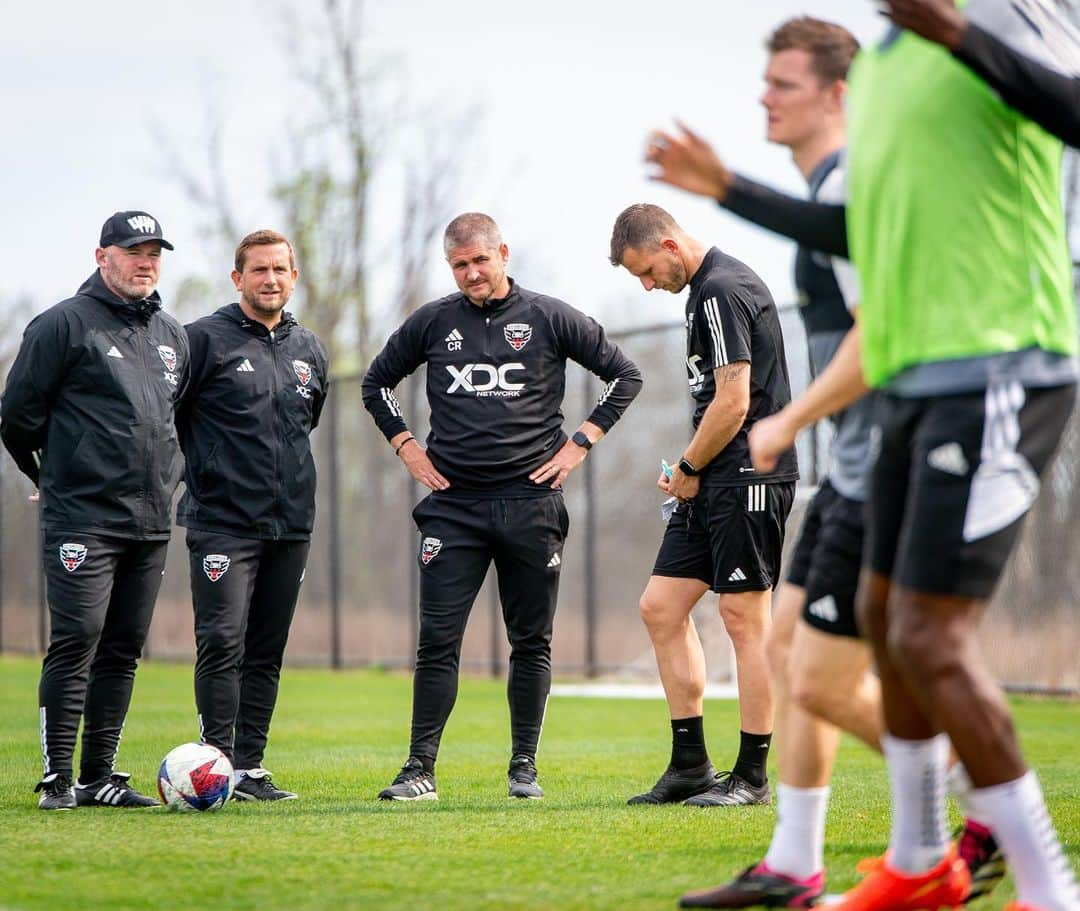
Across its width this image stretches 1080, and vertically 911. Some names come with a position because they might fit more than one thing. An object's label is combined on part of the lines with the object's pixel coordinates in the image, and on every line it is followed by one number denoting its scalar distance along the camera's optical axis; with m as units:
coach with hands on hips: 13.52
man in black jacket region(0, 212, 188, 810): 12.75
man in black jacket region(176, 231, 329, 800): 13.42
